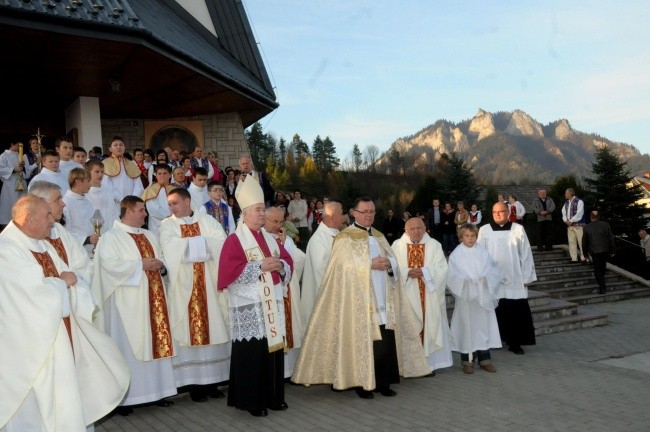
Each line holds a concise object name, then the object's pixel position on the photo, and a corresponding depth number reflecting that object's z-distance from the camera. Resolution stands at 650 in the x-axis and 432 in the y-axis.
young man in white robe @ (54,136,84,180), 9.31
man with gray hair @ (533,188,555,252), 18.48
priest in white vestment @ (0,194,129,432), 4.38
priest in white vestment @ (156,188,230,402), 6.95
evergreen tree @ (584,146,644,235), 24.75
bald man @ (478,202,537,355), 9.30
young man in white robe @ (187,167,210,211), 10.20
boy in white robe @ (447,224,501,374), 8.05
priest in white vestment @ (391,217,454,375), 7.79
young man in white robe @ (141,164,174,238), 9.81
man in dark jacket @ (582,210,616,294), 15.95
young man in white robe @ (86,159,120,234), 8.59
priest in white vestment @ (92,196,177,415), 6.43
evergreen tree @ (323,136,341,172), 66.96
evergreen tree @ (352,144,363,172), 66.75
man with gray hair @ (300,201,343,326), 7.62
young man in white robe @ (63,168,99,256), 7.49
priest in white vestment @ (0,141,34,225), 10.96
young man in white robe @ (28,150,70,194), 8.81
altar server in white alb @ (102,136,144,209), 10.23
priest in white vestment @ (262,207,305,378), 7.02
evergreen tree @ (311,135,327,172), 67.00
